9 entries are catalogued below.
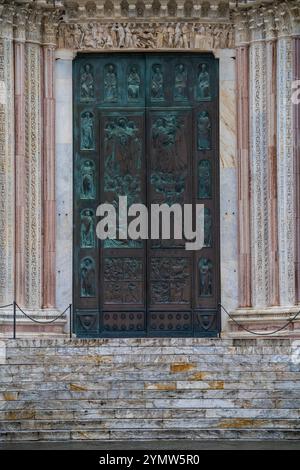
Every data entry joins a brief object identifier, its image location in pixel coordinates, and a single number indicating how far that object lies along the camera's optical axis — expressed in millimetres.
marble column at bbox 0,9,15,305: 33688
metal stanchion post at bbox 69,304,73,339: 34344
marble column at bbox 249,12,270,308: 34062
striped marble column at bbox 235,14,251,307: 34281
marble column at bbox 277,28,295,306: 33625
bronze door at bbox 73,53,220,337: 34625
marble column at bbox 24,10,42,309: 34125
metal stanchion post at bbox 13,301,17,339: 33025
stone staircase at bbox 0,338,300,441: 26656
